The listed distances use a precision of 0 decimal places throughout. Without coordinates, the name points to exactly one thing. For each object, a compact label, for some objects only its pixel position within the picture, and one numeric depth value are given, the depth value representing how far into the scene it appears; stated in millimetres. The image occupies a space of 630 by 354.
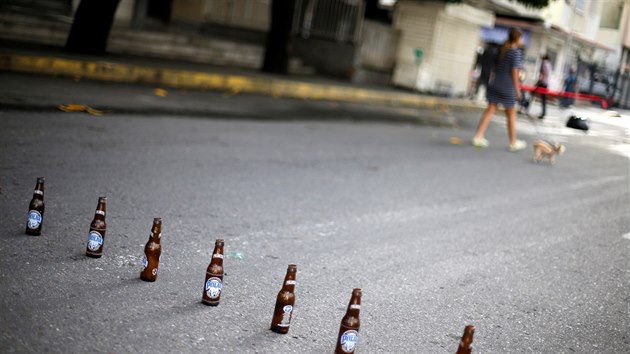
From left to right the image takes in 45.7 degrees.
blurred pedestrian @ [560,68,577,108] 26219
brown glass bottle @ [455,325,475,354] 3572
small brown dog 12969
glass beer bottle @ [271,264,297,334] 4145
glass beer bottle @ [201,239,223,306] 4348
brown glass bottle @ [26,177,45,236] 5086
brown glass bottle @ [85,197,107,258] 4867
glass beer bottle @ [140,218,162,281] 4648
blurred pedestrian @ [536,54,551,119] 23750
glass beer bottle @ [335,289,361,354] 3857
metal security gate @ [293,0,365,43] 25453
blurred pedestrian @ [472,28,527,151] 13359
